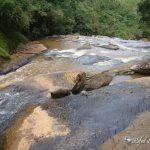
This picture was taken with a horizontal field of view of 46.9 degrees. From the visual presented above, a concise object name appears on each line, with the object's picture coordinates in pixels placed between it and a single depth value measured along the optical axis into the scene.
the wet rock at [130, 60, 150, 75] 8.82
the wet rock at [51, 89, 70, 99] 6.95
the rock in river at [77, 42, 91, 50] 12.46
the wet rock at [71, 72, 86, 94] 7.27
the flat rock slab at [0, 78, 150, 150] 5.19
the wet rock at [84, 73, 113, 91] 7.55
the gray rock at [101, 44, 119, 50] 12.52
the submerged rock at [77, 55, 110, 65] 10.42
